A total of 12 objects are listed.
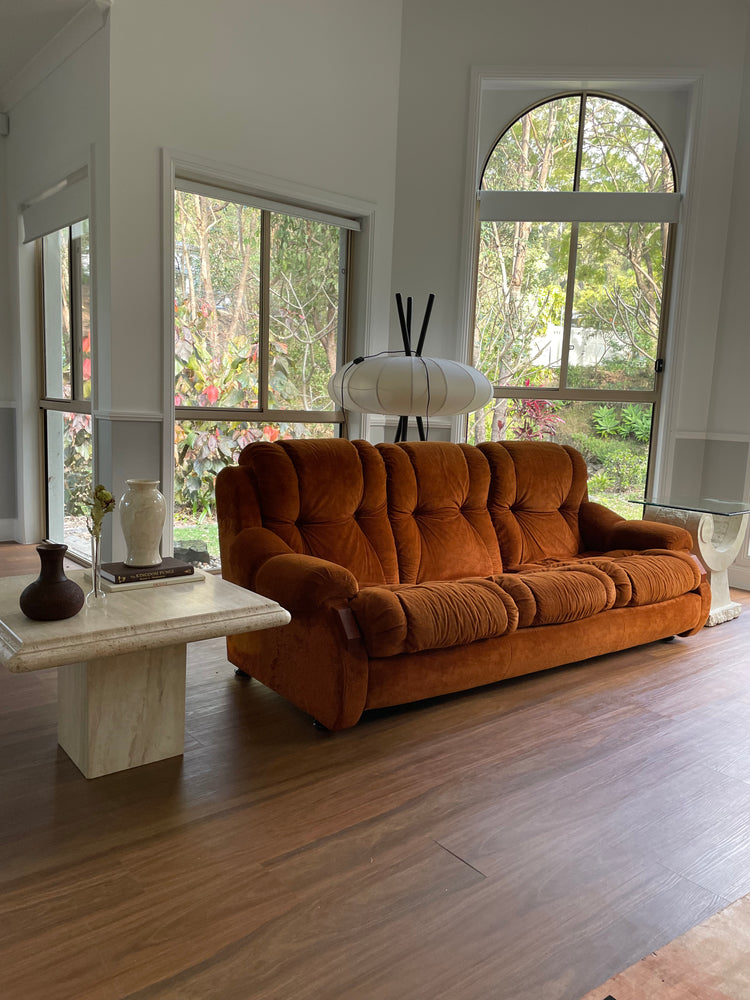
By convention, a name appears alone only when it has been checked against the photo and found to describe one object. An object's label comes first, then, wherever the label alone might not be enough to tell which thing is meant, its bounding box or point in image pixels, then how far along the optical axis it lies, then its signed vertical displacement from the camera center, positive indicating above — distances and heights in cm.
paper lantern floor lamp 339 -1
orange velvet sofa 253 -74
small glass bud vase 217 -63
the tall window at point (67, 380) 462 -7
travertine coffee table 196 -81
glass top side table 390 -68
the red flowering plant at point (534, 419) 527 -20
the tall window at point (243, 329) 439 +30
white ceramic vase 235 -44
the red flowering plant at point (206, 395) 441 -11
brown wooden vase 197 -58
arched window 503 +75
